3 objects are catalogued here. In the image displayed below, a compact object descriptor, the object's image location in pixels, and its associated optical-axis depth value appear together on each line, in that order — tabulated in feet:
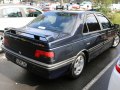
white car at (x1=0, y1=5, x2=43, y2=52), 11.87
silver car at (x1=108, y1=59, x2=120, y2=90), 4.61
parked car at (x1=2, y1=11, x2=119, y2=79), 6.31
